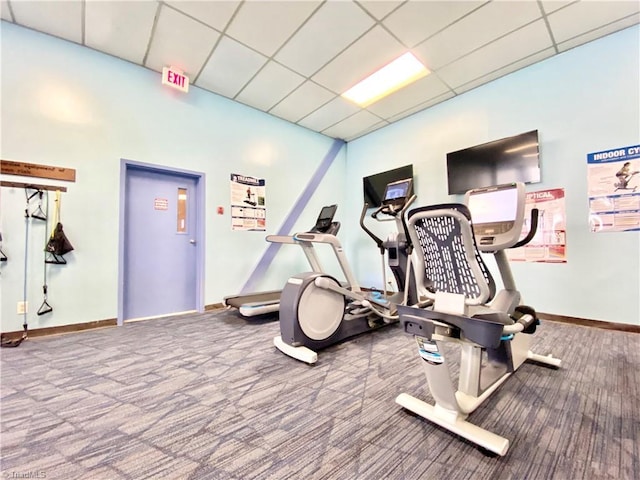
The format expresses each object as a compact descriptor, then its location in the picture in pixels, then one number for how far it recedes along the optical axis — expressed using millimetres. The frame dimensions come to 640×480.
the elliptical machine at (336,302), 2168
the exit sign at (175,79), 3314
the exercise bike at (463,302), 1100
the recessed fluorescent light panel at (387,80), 3293
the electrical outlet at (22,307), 2570
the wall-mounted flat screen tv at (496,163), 3230
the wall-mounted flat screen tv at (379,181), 4559
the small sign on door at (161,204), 3545
